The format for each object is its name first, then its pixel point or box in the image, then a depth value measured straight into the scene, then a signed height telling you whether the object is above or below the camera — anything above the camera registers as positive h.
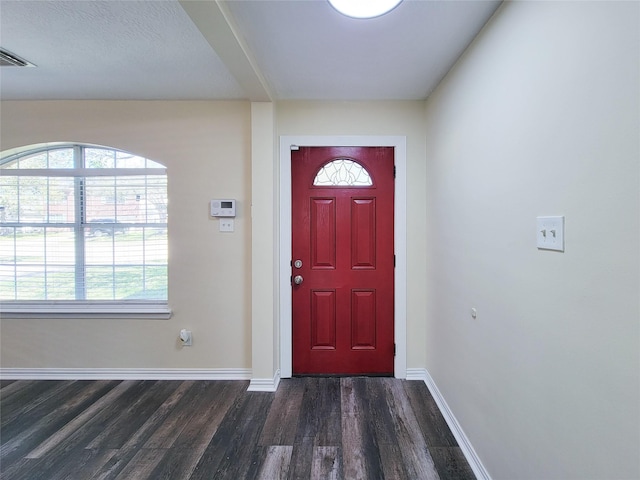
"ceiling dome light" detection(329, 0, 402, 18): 1.31 +1.08
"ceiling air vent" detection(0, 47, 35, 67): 1.80 +1.18
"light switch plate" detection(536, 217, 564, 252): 1.00 +0.02
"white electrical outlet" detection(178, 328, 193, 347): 2.46 -0.82
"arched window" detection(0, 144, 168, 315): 2.56 +0.10
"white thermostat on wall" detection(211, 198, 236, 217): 2.44 +0.28
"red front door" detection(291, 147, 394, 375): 2.50 -0.17
